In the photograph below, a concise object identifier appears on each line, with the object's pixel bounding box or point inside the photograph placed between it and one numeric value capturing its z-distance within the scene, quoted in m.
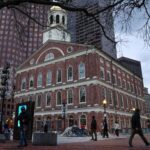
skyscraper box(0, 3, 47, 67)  67.29
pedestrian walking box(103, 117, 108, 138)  15.36
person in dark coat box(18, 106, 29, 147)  7.09
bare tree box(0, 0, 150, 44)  5.01
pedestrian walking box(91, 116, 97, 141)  11.50
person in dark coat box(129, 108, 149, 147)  7.10
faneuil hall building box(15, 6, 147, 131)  24.06
